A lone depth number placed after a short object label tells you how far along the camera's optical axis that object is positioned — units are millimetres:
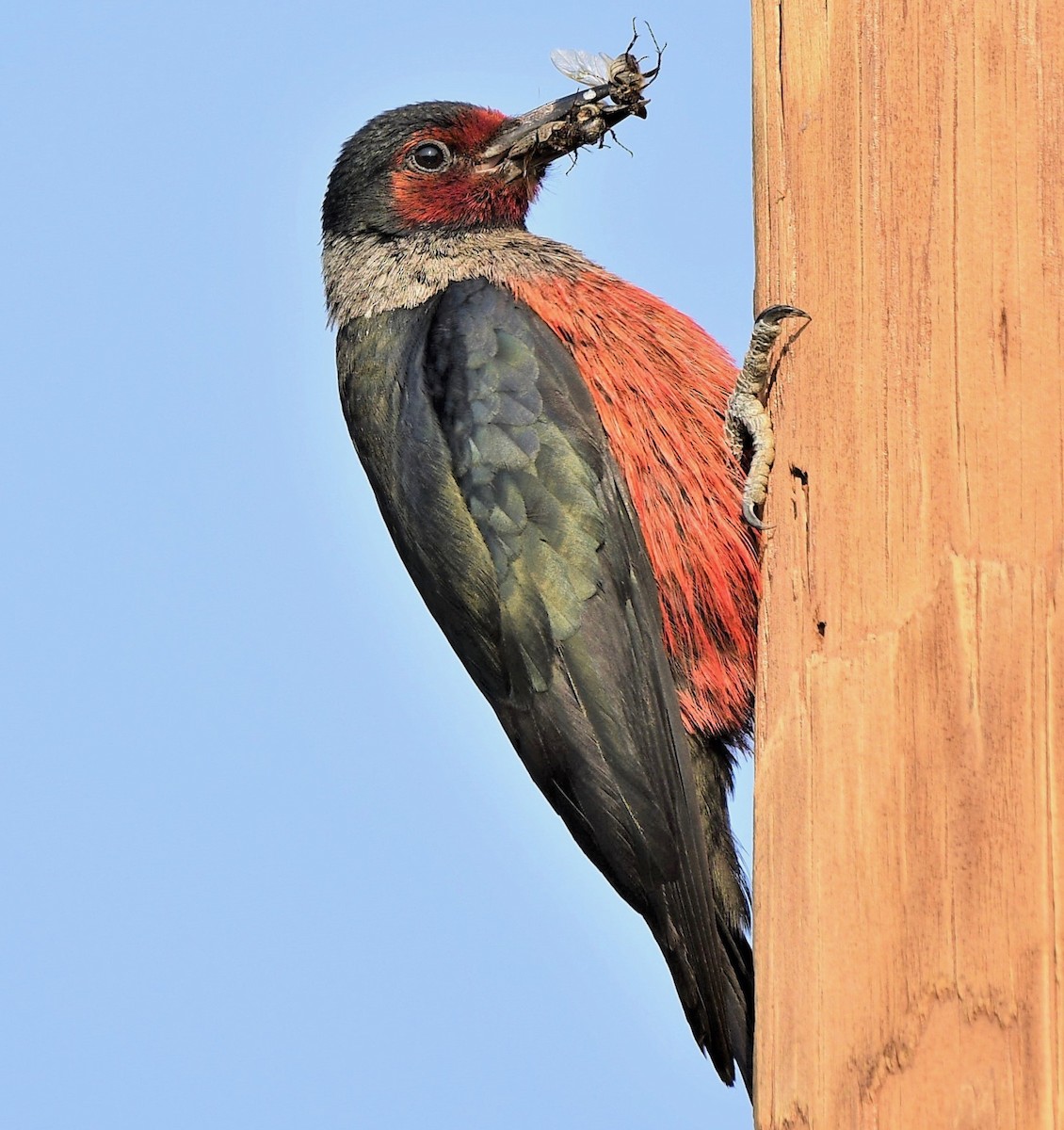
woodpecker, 7828
